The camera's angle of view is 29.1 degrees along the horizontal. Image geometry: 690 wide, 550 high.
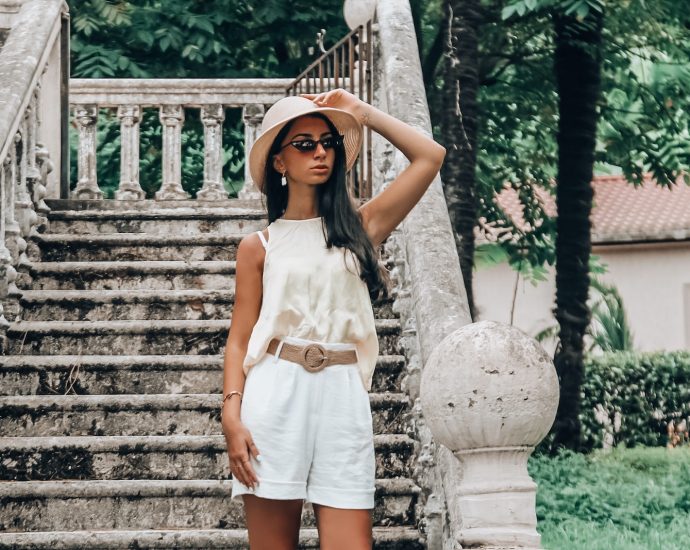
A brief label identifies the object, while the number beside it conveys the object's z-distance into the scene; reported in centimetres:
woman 361
